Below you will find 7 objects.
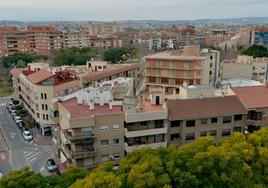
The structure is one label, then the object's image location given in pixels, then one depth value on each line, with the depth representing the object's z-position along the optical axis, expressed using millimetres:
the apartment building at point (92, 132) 26844
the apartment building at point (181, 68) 45719
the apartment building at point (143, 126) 27759
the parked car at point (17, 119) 46794
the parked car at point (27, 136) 40325
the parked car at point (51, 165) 31927
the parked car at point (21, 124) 44969
